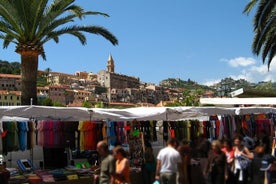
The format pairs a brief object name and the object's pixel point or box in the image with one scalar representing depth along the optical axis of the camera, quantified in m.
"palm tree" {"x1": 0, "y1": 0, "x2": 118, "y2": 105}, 15.41
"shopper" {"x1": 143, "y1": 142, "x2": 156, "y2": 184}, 10.84
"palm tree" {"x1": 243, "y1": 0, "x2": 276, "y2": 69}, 15.97
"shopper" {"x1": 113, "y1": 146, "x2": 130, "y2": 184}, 6.93
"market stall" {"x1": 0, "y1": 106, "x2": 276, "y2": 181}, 10.33
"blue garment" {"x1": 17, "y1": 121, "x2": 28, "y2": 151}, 10.30
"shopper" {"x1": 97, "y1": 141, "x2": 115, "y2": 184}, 6.86
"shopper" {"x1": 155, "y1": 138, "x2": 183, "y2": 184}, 8.00
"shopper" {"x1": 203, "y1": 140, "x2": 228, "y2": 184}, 8.49
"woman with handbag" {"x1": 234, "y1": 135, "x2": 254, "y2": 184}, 8.70
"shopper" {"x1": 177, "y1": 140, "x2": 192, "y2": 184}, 8.87
